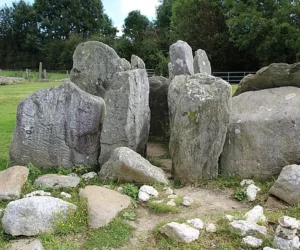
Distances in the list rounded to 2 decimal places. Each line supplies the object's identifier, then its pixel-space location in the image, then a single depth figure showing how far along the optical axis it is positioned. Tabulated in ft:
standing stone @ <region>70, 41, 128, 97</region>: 17.47
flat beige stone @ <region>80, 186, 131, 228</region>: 9.45
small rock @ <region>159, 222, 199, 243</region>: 8.61
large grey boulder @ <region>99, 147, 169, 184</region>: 11.63
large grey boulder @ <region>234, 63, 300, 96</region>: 14.26
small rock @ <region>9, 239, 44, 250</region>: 8.64
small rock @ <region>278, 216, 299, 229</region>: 8.29
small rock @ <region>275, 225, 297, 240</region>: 8.28
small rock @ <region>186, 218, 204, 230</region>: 9.14
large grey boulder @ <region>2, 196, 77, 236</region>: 9.15
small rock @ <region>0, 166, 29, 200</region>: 10.97
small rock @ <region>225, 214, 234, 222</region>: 9.37
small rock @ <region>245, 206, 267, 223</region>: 9.36
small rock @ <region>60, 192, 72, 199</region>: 11.04
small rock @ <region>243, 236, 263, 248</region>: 8.50
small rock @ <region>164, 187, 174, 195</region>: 11.23
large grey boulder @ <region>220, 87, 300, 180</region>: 12.41
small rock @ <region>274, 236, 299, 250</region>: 8.23
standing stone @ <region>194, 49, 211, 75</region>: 19.81
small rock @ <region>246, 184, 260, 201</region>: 11.05
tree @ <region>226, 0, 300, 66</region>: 58.22
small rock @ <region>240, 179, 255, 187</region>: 12.11
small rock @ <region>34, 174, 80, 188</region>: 11.81
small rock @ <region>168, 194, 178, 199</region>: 10.91
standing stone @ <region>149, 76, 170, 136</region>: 20.48
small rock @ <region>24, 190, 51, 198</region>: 10.84
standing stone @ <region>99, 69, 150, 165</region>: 13.53
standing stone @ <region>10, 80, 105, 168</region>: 13.76
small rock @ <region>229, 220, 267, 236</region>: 8.79
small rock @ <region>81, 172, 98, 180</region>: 12.69
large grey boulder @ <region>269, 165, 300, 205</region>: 10.43
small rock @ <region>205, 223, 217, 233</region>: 9.03
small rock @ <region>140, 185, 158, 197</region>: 11.09
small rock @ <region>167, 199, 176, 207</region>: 10.42
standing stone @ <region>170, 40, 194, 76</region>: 17.33
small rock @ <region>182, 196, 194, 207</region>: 10.54
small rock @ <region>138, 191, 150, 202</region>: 10.76
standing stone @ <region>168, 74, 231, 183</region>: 12.05
